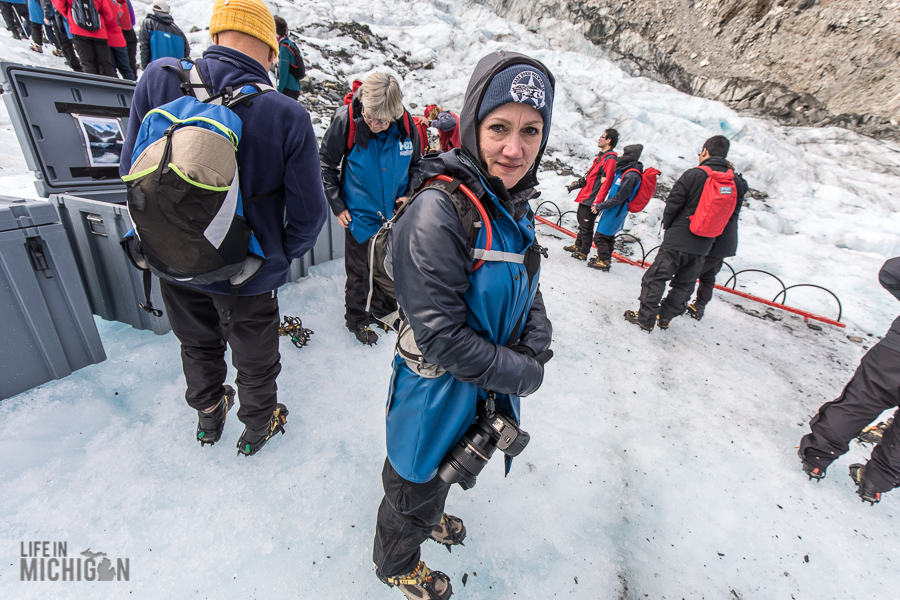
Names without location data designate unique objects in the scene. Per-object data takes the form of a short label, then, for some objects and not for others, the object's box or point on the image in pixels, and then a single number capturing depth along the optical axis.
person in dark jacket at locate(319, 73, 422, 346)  2.63
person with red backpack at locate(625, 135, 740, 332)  3.62
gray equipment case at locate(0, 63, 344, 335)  2.35
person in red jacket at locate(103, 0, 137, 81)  5.41
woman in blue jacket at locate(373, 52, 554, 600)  1.06
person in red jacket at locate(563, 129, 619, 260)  5.28
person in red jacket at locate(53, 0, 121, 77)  5.12
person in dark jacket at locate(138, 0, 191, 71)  4.85
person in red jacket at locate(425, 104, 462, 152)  5.32
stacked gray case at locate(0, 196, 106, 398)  1.94
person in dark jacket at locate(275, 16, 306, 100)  5.38
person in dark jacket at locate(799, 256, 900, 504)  2.25
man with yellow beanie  1.54
